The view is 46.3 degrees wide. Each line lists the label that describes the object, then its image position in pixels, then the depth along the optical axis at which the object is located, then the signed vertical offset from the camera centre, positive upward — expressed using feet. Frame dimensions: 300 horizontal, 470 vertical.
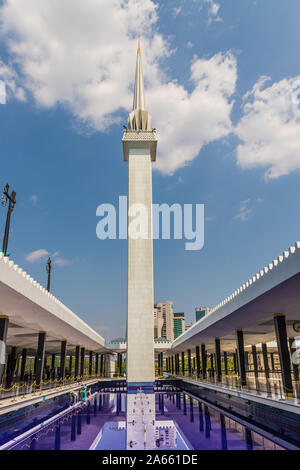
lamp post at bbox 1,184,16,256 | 59.88 +27.15
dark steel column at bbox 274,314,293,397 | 54.39 +1.40
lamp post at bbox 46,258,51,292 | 113.46 +28.45
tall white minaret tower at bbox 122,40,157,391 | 107.45 +32.29
